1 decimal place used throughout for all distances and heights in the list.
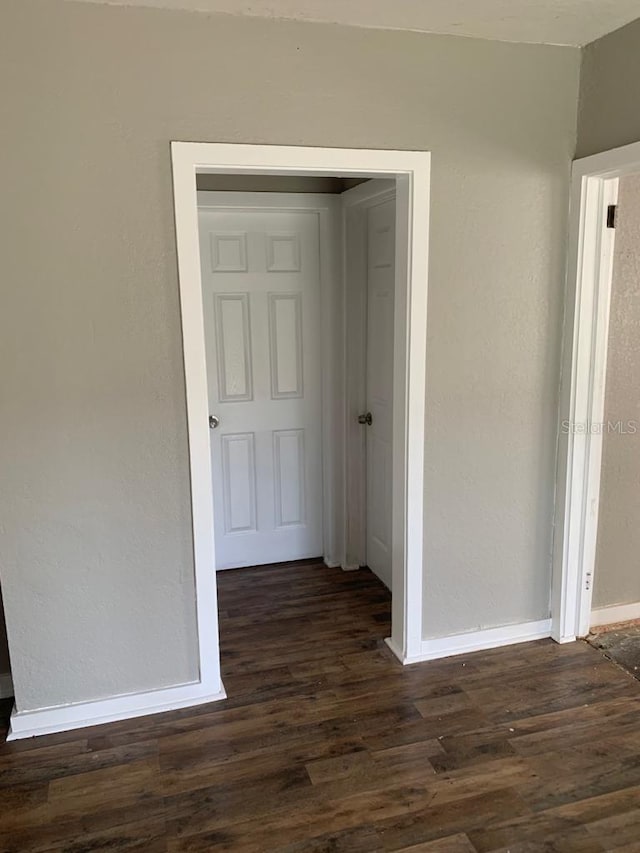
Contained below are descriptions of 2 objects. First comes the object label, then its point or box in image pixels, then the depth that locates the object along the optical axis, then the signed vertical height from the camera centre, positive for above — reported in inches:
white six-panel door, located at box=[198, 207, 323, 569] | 135.0 -14.4
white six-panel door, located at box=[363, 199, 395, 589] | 125.0 -13.6
